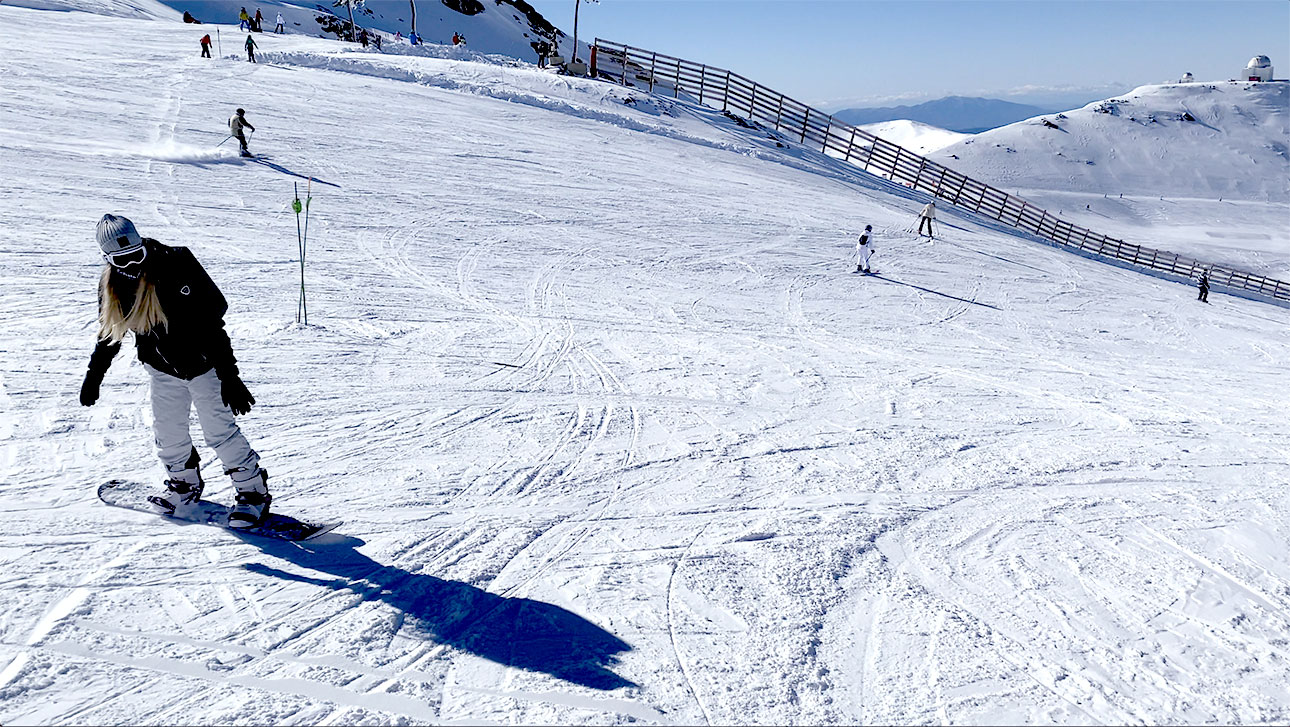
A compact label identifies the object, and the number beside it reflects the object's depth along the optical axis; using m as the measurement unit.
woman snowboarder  3.69
